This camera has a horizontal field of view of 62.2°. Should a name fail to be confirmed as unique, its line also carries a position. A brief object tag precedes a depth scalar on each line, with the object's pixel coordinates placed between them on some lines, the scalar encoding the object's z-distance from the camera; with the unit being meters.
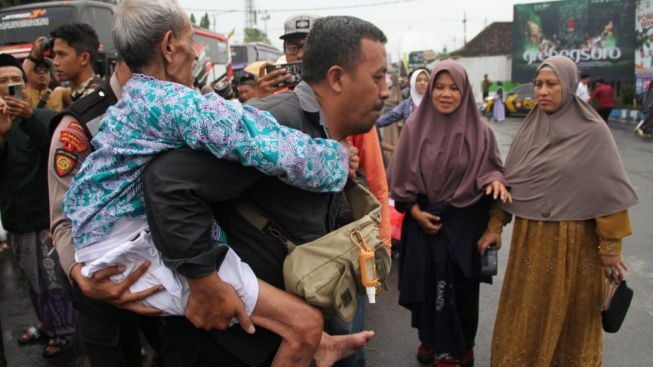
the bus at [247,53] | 23.47
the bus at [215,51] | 15.33
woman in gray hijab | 2.67
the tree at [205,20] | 41.25
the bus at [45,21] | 10.46
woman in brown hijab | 2.98
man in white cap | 3.06
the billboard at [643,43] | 18.55
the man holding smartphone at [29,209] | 3.33
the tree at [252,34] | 57.31
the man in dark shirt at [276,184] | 1.29
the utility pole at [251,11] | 51.88
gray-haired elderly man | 1.30
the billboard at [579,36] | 23.25
